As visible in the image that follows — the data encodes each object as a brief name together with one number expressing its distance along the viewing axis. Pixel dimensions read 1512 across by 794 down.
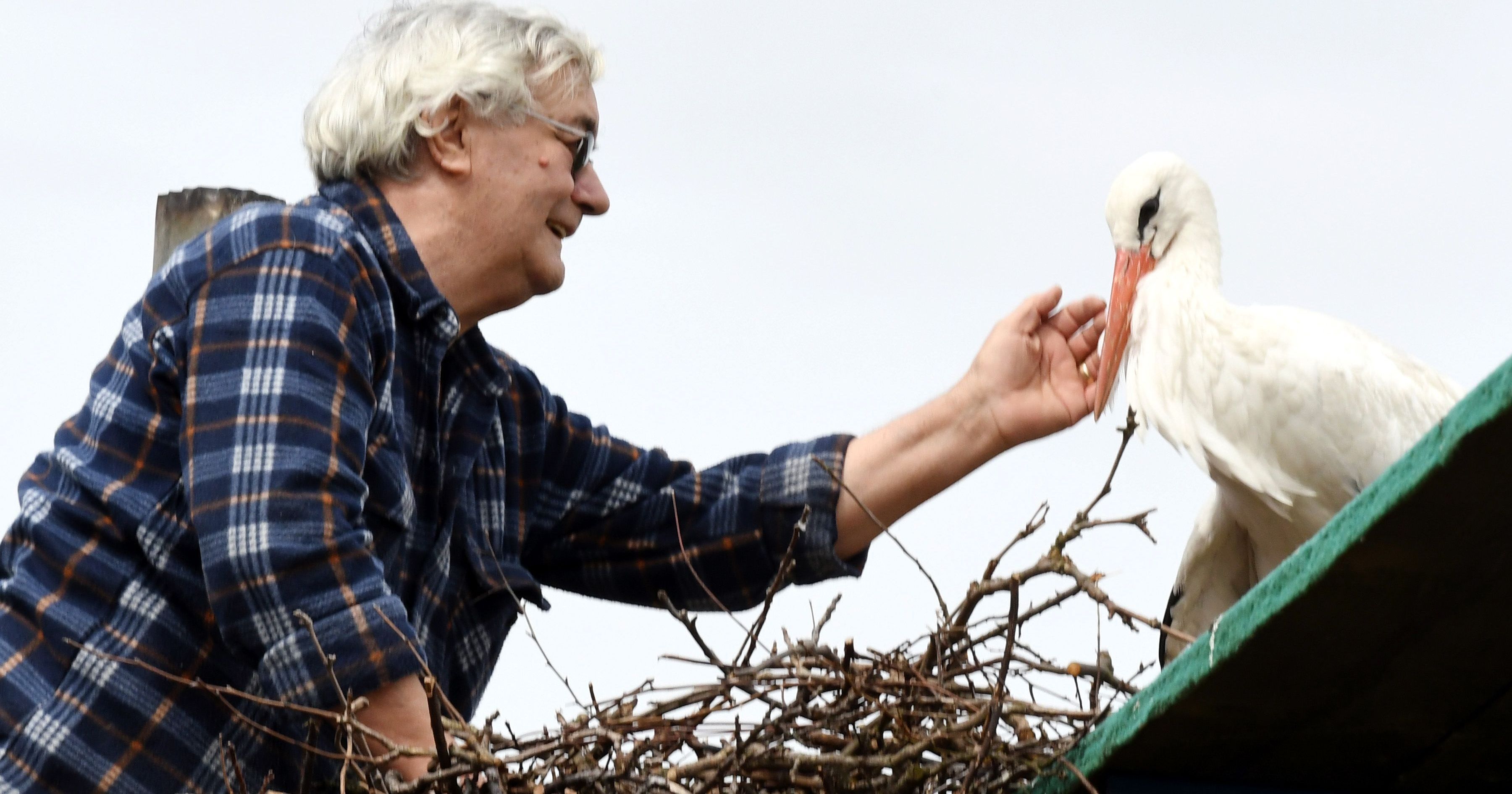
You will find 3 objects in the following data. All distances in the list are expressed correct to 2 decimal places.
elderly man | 4.17
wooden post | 5.89
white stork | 5.80
